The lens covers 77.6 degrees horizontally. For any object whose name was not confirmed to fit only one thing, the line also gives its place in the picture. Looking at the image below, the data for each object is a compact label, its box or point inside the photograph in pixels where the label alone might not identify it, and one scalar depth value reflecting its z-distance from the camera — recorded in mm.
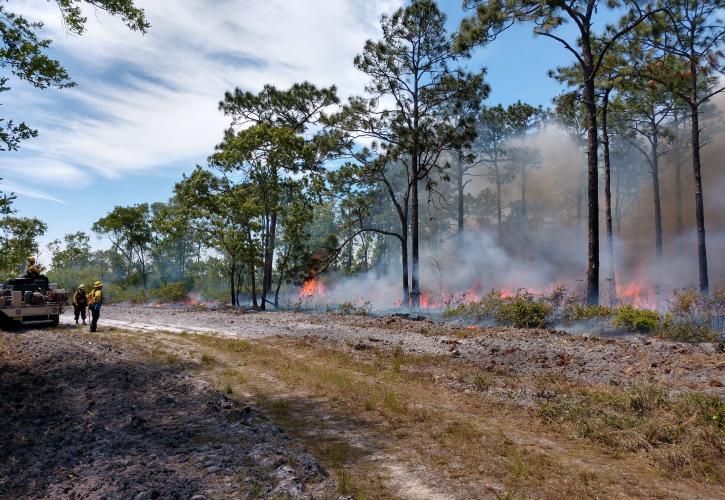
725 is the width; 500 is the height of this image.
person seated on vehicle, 18922
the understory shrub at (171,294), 39916
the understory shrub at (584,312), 15555
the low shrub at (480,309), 18750
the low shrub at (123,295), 40812
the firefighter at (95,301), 16953
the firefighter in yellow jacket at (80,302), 20016
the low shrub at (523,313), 16703
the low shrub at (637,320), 13789
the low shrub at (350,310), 24328
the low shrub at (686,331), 12305
